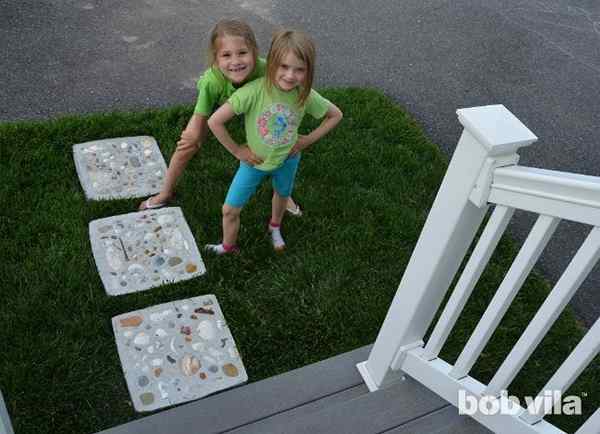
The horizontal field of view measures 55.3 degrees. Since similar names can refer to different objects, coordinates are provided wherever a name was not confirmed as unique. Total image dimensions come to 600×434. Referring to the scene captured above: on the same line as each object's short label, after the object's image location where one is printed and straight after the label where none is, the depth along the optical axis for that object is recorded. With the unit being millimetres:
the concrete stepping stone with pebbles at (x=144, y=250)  2930
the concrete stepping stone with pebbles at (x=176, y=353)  2490
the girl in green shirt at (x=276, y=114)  2320
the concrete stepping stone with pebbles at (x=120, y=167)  3420
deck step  2105
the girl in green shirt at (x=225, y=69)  2428
